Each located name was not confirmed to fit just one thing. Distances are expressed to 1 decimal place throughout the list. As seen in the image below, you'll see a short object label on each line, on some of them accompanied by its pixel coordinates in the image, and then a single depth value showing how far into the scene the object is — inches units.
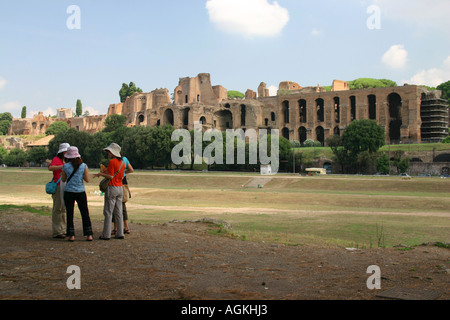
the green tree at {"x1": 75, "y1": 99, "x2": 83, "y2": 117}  5221.5
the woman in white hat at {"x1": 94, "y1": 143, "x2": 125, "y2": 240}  346.9
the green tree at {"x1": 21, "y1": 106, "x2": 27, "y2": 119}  5378.9
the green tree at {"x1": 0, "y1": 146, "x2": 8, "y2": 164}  3669.3
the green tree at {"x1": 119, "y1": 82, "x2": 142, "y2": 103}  4815.5
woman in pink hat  339.6
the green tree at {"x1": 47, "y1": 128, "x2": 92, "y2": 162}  3193.9
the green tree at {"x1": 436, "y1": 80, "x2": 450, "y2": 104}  3818.4
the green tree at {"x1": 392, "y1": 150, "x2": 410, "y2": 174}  2311.8
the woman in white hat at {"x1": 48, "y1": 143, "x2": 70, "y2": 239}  348.2
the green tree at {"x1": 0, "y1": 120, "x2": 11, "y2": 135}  5418.3
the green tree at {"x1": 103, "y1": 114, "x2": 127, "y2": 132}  3577.8
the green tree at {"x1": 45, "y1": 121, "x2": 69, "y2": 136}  4414.4
